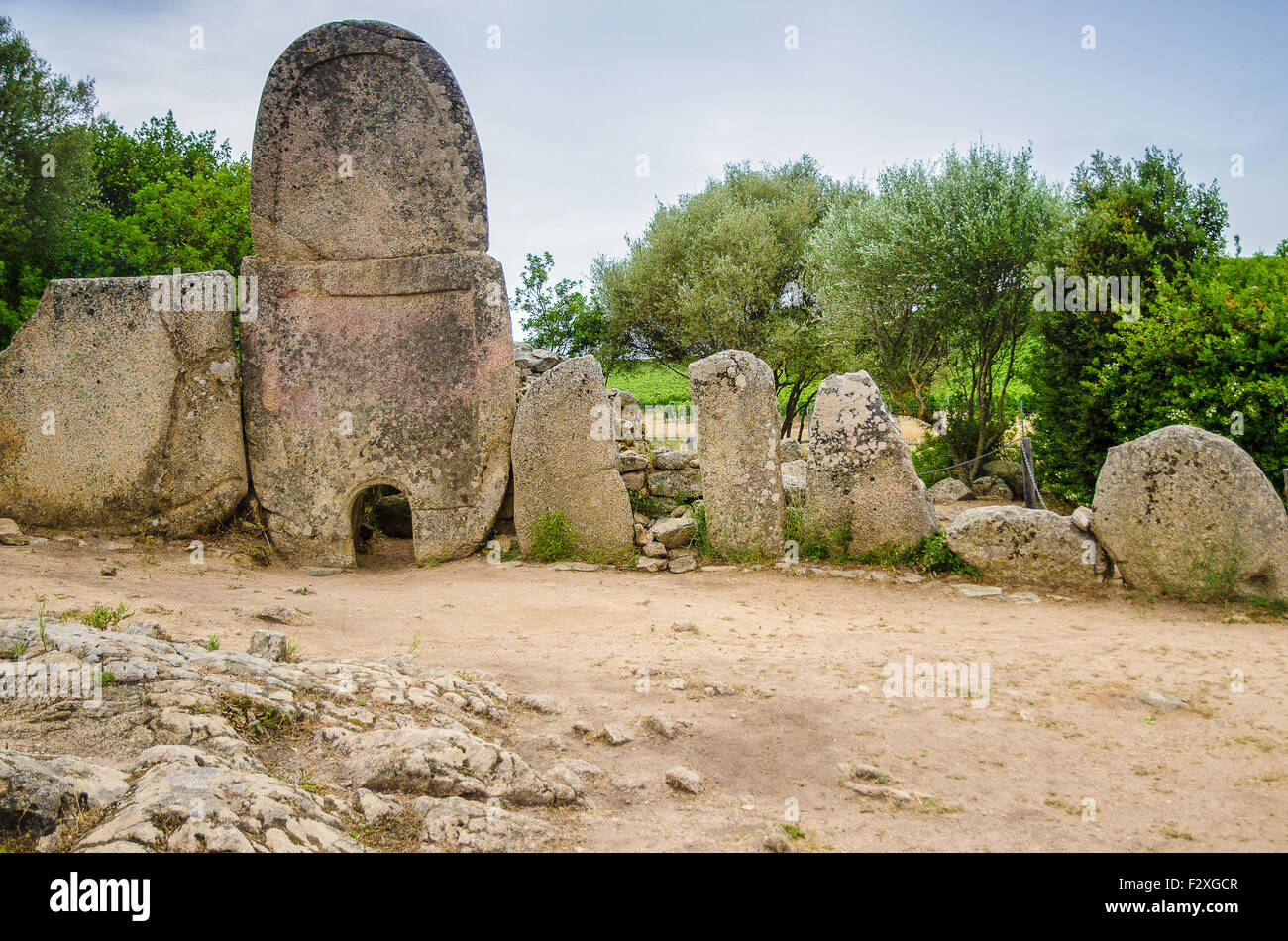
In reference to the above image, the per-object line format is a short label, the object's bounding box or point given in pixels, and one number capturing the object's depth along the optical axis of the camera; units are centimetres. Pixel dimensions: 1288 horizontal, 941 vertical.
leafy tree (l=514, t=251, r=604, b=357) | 1956
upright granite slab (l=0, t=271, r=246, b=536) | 946
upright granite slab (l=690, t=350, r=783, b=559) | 966
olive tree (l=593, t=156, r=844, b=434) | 2177
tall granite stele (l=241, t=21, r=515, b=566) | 991
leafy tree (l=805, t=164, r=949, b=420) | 1561
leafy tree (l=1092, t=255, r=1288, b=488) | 945
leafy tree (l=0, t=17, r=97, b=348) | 1653
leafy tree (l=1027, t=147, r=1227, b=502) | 1113
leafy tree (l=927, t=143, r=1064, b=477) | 1422
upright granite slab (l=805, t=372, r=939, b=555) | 924
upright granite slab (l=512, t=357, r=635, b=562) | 986
